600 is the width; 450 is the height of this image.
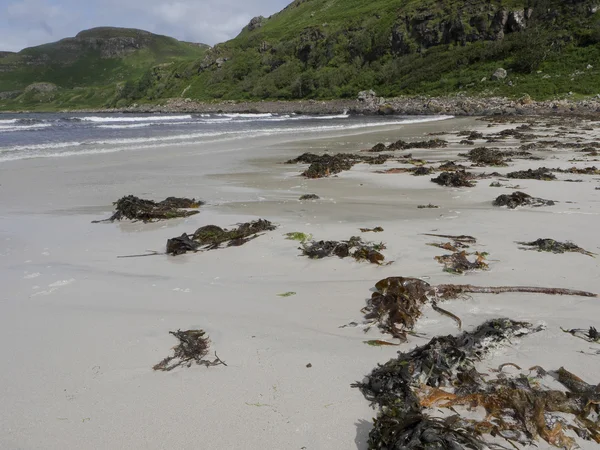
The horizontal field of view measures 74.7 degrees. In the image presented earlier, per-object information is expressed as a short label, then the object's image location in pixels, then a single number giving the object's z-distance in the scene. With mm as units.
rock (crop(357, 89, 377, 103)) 55725
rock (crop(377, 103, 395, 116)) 44053
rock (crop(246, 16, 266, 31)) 152850
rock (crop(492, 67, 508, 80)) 47719
